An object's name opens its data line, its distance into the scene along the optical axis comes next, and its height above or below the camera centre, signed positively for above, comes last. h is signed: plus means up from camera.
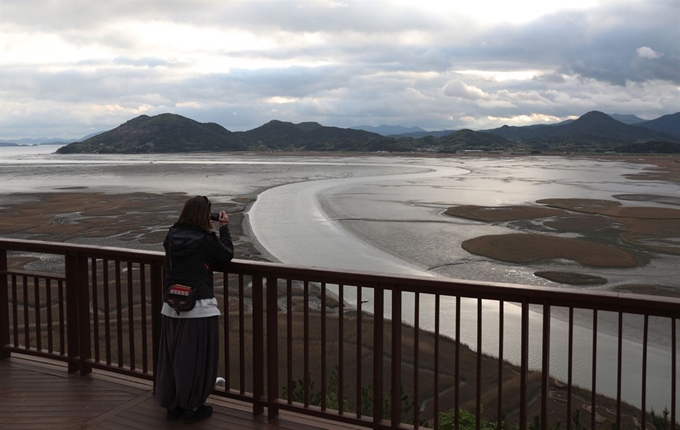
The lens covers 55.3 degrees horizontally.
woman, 4.68 -1.14
